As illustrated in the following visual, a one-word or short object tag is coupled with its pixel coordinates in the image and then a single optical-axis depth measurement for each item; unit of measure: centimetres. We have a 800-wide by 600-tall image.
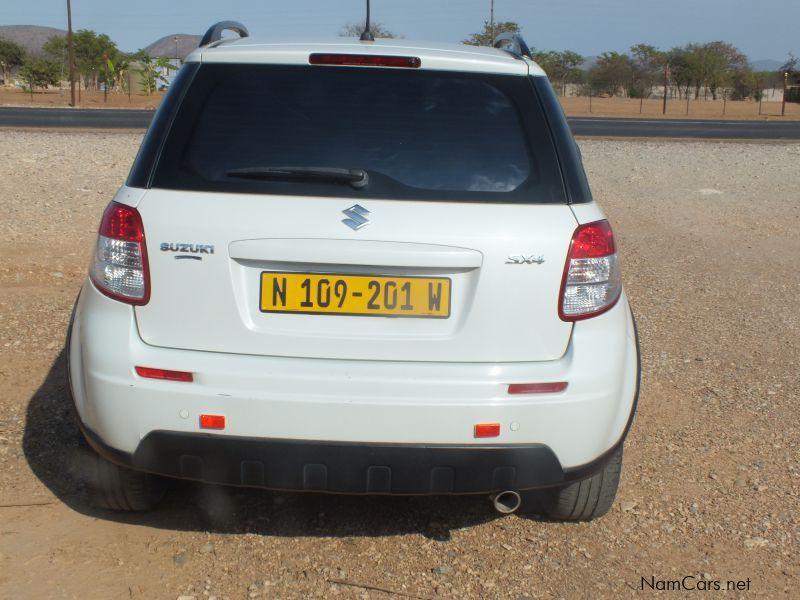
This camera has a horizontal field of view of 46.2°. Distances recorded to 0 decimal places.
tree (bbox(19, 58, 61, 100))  5872
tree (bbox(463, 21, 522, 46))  6298
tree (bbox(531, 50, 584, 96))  7450
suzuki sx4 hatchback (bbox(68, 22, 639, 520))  276
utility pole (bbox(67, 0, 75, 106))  4052
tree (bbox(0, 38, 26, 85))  8812
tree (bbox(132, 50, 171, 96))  5509
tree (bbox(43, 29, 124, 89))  7275
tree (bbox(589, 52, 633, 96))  7225
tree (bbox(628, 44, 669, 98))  7178
